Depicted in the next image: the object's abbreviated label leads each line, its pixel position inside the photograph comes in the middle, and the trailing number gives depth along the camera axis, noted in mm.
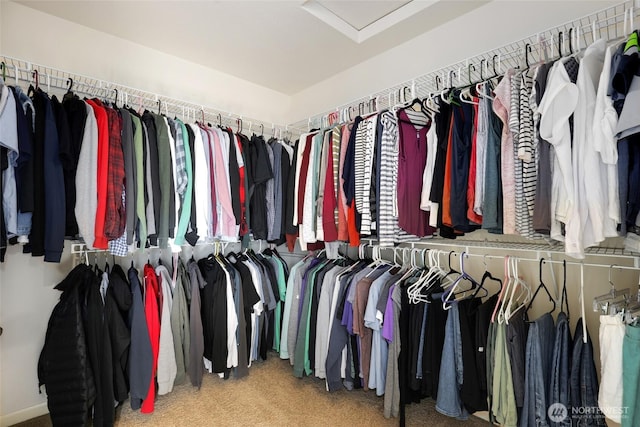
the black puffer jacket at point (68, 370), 1697
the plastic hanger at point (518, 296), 1548
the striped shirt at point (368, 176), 1905
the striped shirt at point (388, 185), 1857
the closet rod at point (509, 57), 1531
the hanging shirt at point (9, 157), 1452
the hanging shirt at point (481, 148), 1525
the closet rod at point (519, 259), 1288
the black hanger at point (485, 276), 1733
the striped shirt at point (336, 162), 2162
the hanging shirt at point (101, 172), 1698
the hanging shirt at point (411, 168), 1851
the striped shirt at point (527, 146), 1349
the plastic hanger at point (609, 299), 1280
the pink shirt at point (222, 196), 2246
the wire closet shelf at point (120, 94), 1962
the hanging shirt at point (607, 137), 1137
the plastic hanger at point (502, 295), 1580
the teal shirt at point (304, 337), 2352
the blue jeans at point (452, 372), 1664
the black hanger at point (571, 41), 1338
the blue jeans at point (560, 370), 1363
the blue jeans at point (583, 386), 1302
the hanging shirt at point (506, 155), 1431
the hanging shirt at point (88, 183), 1654
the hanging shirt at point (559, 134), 1233
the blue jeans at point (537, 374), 1413
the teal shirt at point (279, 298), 2701
